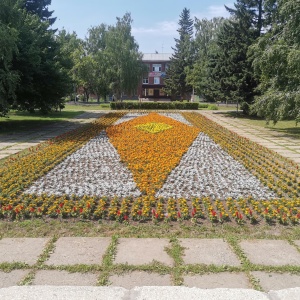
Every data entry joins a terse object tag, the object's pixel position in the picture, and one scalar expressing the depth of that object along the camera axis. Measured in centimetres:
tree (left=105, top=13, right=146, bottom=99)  3756
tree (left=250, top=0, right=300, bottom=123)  1216
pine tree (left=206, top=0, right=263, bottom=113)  2150
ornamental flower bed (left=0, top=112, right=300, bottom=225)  453
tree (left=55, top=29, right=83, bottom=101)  1725
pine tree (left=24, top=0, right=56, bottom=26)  2514
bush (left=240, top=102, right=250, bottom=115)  2148
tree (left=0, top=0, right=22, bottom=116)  1164
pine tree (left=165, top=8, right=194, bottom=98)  4606
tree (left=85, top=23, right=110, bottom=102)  3875
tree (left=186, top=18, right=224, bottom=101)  3938
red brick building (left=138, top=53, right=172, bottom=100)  6022
